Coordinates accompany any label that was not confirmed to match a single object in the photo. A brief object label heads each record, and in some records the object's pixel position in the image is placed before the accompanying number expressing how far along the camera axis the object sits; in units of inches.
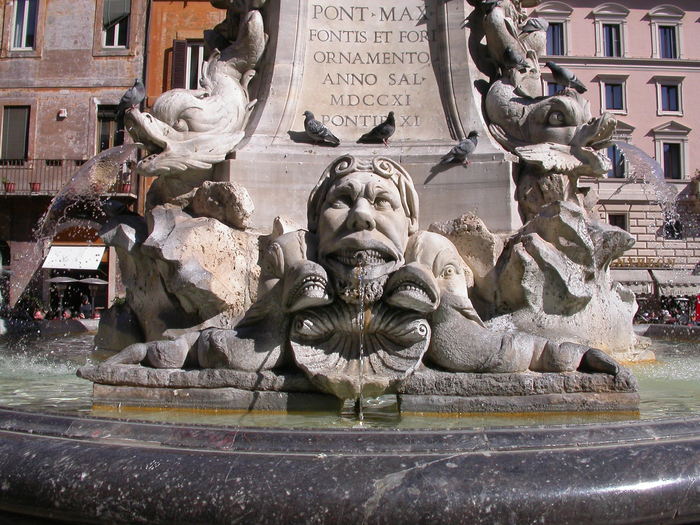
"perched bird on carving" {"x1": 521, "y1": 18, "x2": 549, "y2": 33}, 235.3
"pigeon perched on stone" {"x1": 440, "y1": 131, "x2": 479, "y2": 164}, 181.0
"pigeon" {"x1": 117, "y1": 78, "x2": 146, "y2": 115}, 216.3
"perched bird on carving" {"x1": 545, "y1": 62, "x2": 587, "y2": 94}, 220.2
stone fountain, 78.4
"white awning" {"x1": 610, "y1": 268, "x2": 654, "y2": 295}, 910.4
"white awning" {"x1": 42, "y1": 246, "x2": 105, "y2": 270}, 819.4
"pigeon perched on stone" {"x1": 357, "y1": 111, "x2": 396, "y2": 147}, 187.6
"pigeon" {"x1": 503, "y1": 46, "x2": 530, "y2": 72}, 207.8
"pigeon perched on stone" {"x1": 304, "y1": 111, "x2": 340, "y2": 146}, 187.8
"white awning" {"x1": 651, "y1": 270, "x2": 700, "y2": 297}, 903.7
